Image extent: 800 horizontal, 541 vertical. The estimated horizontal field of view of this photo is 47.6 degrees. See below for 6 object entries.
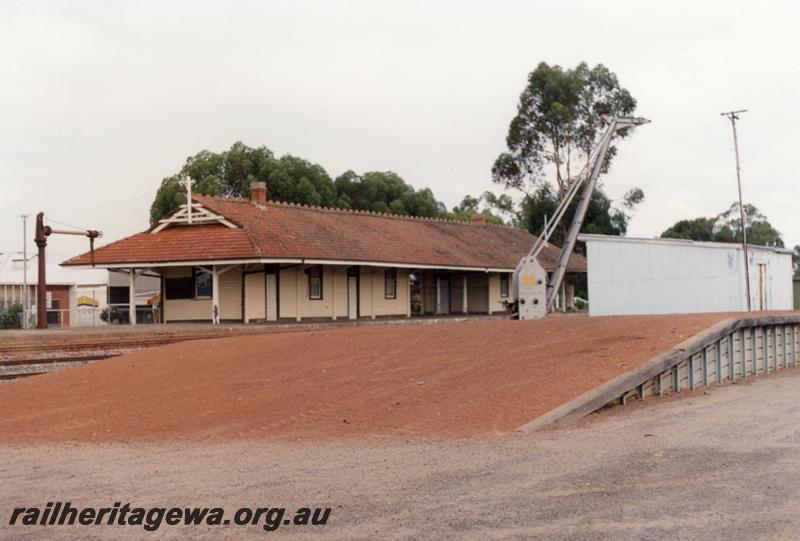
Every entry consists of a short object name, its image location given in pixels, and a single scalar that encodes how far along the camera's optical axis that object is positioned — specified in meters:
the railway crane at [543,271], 30.17
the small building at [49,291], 46.91
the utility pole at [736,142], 43.66
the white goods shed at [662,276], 32.97
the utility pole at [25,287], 37.28
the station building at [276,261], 30.67
